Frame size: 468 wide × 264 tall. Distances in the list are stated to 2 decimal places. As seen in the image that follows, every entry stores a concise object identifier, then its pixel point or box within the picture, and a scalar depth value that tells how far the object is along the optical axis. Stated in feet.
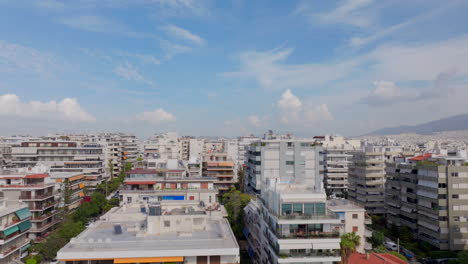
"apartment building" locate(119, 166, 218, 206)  184.44
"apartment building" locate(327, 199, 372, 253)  160.04
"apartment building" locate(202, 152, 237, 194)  302.66
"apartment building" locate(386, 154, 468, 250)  181.47
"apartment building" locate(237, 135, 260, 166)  449.48
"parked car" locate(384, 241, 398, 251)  190.39
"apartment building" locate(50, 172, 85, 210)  218.59
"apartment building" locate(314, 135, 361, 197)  339.98
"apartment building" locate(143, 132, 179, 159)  409.49
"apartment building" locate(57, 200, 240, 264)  90.94
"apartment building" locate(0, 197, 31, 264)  139.13
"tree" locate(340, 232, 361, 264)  128.26
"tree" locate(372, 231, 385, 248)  180.86
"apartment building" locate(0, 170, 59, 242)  187.32
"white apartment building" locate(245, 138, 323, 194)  239.91
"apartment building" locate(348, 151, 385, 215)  264.52
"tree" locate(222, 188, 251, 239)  185.24
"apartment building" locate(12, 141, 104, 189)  297.53
